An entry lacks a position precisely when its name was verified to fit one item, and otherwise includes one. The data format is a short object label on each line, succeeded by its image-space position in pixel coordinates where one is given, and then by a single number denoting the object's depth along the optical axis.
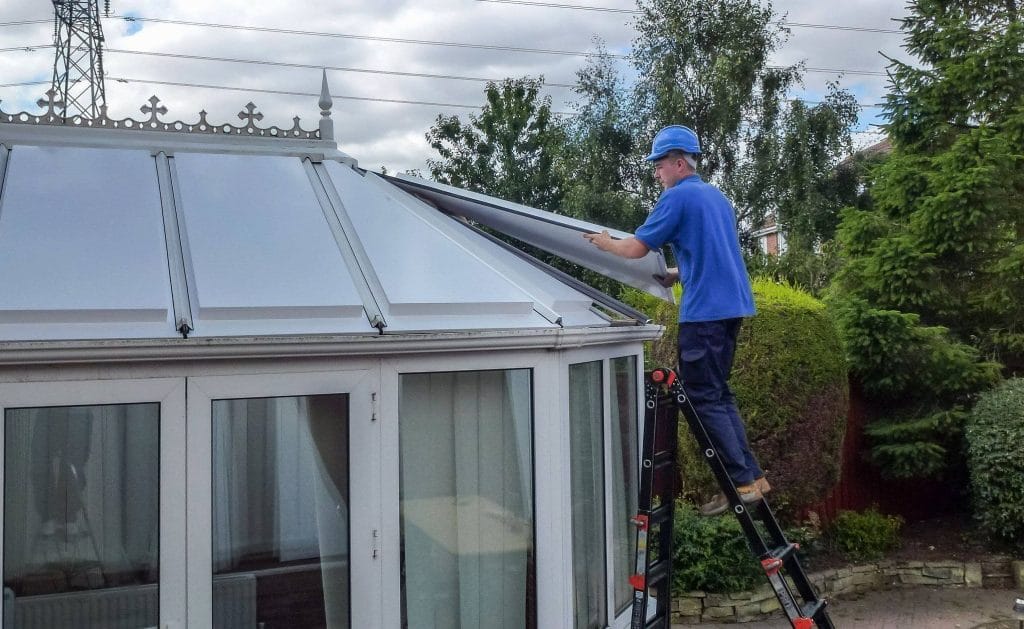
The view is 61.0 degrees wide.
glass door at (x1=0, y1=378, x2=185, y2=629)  3.31
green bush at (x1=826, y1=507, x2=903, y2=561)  8.40
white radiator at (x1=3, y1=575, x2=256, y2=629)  3.32
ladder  3.64
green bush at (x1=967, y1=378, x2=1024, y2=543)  8.08
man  3.82
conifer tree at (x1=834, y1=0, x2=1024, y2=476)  8.87
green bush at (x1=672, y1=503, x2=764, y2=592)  7.32
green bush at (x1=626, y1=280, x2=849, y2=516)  7.66
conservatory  3.38
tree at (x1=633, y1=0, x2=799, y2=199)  12.54
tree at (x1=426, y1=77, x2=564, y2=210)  16.12
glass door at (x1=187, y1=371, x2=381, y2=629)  3.52
